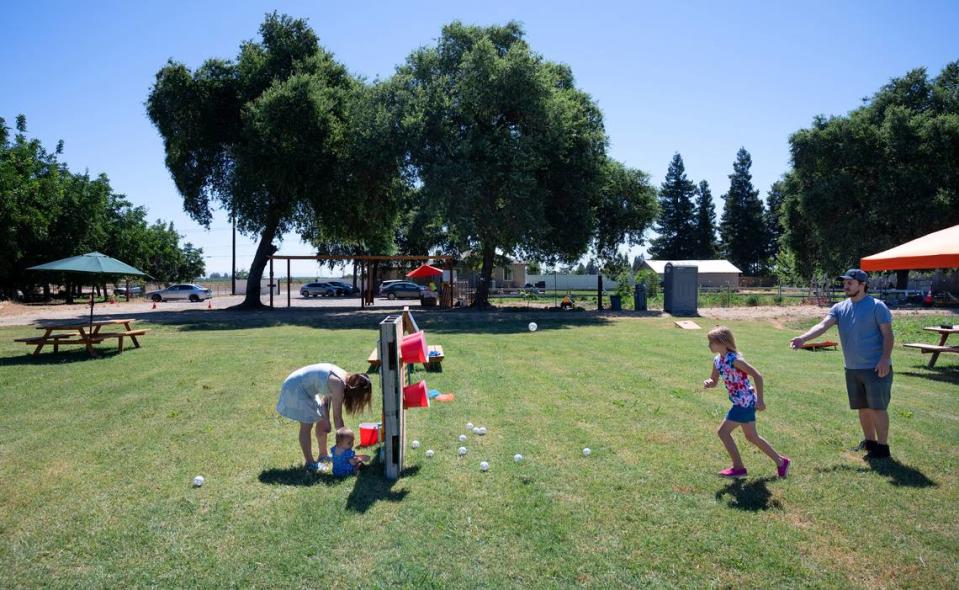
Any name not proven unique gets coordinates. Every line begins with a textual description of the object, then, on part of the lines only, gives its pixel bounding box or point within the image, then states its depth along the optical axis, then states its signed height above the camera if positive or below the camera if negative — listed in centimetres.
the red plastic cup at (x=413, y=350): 633 -69
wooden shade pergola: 3131 +64
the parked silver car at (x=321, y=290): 5467 -52
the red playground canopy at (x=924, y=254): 1085 +58
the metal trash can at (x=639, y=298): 2970 -65
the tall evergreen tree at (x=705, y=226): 7912 +771
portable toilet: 2764 -23
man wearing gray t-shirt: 605 -72
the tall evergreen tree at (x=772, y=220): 8006 +867
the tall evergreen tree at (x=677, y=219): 7931 +860
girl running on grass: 544 -101
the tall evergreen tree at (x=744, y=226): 7762 +756
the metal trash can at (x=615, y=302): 2998 -85
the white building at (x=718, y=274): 6188 +113
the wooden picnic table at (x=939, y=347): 1210 -125
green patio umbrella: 1425 +44
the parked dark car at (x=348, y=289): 5509 -43
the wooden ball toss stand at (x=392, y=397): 546 -102
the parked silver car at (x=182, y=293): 4578 -68
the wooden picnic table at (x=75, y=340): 1386 -128
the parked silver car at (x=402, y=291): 4753 -52
